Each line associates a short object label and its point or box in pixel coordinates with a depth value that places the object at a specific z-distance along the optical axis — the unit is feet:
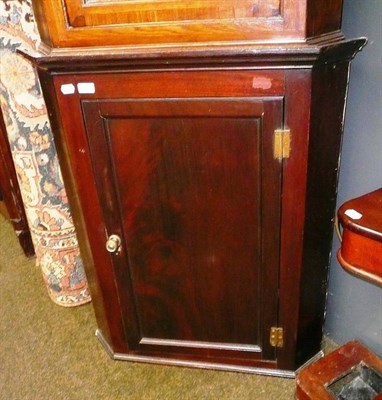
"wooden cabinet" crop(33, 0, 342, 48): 3.12
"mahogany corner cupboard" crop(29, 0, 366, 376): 3.29
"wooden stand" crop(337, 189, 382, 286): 2.98
